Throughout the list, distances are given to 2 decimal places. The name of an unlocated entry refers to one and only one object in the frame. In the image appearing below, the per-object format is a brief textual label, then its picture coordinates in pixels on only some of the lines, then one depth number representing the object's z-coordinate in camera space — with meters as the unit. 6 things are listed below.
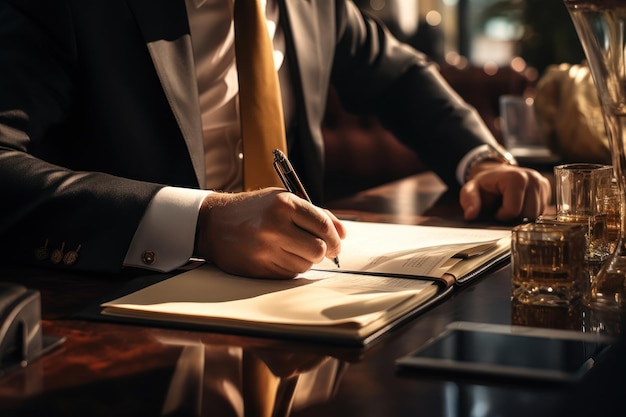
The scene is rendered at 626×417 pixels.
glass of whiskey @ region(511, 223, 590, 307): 0.94
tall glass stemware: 0.89
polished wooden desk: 0.66
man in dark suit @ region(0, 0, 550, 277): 1.13
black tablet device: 0.72
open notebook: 0.85
